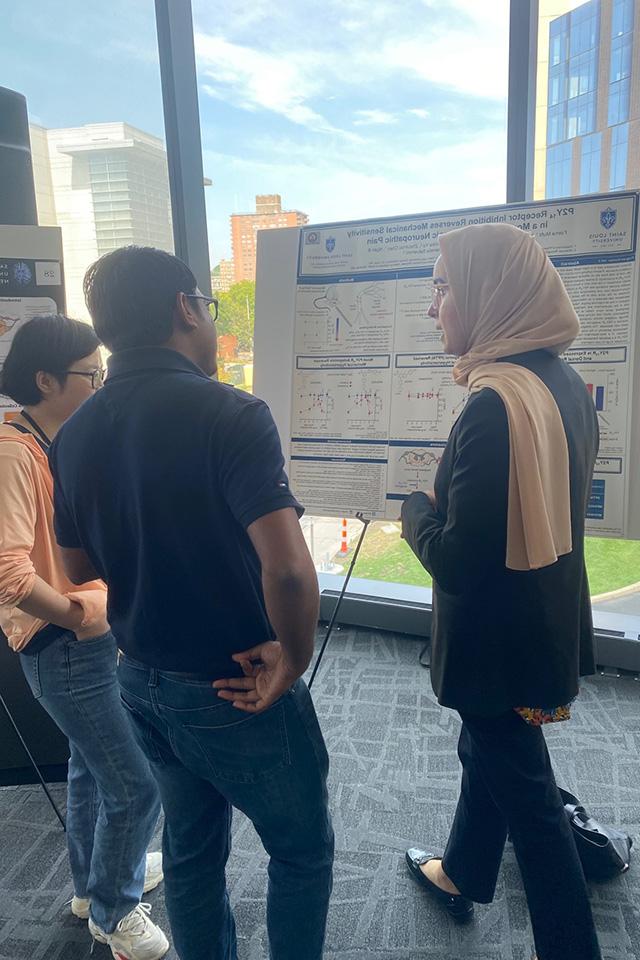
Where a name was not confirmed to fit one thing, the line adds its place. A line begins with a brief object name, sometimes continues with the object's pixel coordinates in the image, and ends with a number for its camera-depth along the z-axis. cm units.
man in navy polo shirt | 87
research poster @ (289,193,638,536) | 153
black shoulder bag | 164
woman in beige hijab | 107
